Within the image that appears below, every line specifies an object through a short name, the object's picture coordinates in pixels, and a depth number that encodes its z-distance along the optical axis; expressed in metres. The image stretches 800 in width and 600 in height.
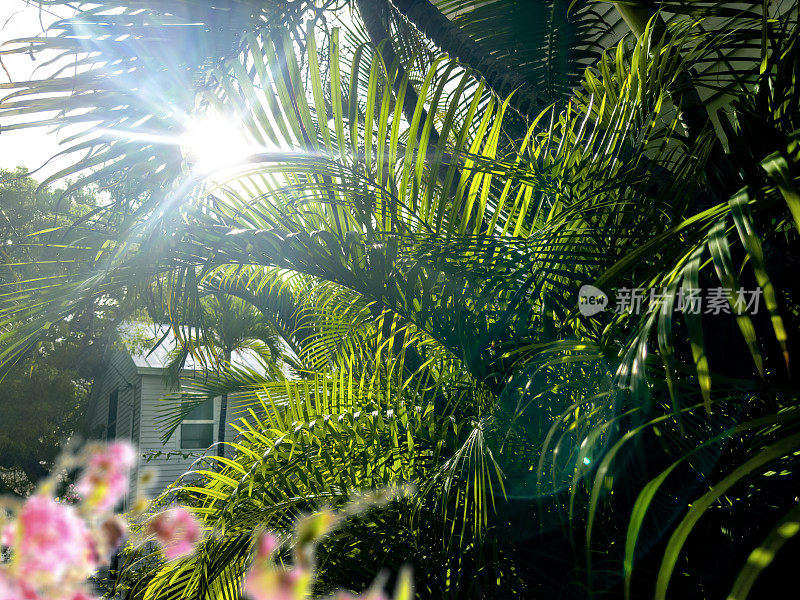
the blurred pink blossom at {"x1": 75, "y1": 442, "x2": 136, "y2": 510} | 0.36
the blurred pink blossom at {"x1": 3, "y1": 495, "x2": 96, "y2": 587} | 0.33
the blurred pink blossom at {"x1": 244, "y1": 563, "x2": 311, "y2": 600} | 0.26
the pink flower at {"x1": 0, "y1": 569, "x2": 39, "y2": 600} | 0.34
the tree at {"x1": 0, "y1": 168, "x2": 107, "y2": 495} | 11.38
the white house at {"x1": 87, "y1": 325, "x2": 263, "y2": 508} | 11.73
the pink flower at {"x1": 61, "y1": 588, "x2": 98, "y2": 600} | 0.35
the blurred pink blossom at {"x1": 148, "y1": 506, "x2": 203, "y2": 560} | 0.37
